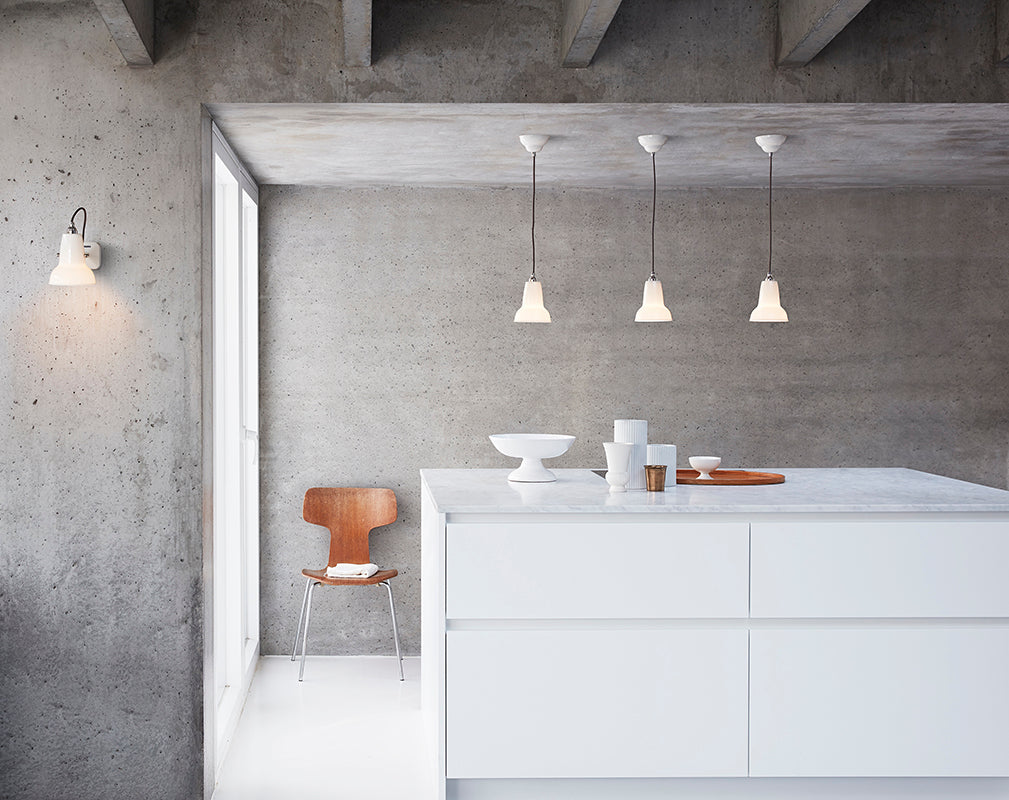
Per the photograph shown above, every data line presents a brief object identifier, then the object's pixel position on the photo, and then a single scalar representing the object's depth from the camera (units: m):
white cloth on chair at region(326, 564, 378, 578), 4.34
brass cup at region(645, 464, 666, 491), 3.27
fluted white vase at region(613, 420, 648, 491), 3.30
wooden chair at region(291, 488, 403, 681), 4.66
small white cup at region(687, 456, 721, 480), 3.65
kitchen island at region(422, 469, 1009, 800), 2.93
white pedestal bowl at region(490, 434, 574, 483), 3.34
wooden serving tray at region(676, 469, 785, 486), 3.52
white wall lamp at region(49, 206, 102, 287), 2.82
